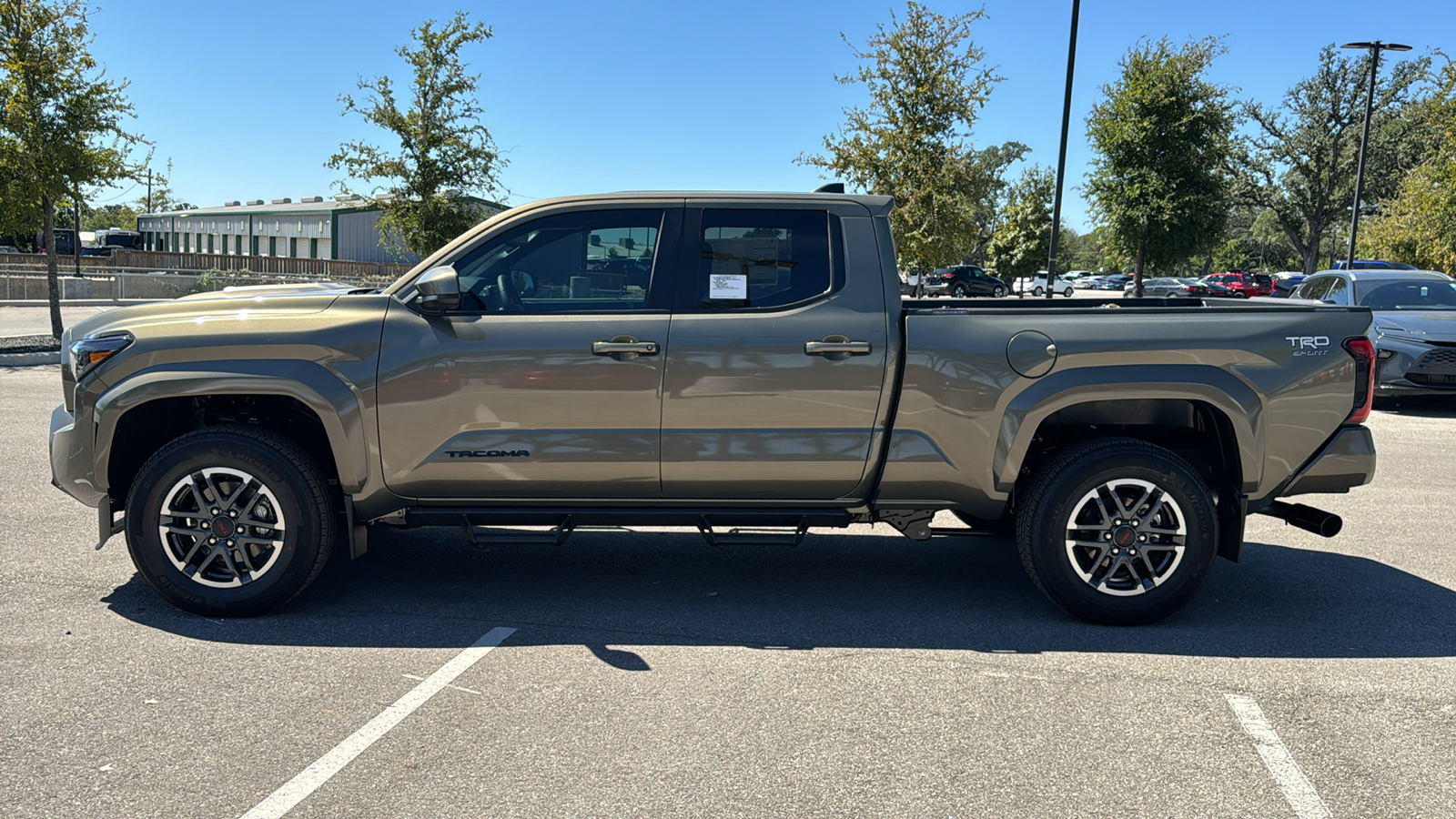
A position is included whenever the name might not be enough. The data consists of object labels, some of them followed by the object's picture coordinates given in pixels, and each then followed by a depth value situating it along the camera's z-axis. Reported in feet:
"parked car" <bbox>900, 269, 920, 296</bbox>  105.93
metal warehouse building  195.42
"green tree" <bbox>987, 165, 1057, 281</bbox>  206.69
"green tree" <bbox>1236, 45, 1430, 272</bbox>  176.35
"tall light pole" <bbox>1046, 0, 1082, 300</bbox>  63.72
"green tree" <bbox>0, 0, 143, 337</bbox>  58.95
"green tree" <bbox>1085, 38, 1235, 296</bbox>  93.97
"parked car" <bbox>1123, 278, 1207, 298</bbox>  150.04
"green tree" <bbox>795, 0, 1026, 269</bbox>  80.84
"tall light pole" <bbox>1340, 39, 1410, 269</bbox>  85.76
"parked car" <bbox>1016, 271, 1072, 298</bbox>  174.17
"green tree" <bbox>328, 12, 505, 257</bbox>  73.46
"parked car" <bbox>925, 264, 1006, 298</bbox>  174.29
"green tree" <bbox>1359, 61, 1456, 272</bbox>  74.54
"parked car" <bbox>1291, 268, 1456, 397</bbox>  41.75
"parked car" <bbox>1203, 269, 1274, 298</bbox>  156.97
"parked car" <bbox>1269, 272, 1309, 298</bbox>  124.25
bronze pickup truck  16.03
